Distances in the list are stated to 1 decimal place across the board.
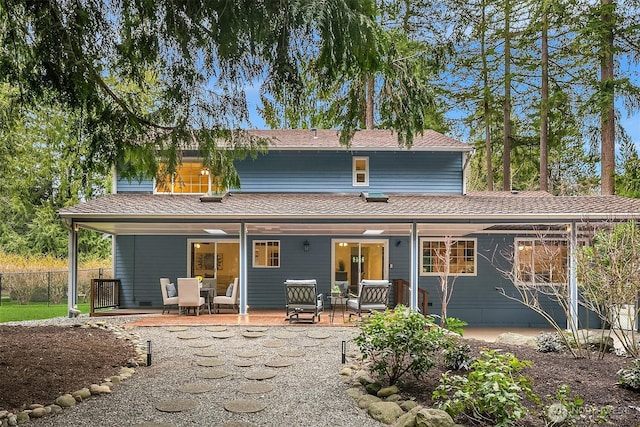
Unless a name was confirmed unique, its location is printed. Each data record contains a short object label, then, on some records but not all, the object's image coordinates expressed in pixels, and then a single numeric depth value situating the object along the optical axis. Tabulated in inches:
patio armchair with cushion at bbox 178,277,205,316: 449.7
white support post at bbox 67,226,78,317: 427.5
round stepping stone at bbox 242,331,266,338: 360.2
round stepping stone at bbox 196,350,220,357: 299.3
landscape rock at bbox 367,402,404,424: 189.0
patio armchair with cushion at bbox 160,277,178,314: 484.0
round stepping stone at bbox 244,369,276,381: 251.2
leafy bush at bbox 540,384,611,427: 164.4
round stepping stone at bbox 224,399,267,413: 202.1
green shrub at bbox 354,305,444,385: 217.2
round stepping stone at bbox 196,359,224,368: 275.5
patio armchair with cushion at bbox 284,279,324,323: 419.5
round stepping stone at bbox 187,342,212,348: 325.1
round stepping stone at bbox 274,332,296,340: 357.1
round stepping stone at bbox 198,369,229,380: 250.9
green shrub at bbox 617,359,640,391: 213.5
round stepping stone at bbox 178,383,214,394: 227.0
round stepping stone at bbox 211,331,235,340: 356.1
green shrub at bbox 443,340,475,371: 243.3
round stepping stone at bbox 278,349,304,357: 302.0
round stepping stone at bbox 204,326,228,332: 378.7
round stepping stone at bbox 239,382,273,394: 228.8
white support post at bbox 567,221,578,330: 406.0
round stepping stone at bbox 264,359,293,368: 275.3
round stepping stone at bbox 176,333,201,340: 349.1
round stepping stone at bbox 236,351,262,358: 300.0
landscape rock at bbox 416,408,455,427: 167.2
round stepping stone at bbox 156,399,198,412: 201.6
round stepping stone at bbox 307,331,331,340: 357.0
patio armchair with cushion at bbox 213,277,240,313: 481.7
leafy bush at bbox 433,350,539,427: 164.4
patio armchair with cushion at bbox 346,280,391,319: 421.1
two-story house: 538.9
